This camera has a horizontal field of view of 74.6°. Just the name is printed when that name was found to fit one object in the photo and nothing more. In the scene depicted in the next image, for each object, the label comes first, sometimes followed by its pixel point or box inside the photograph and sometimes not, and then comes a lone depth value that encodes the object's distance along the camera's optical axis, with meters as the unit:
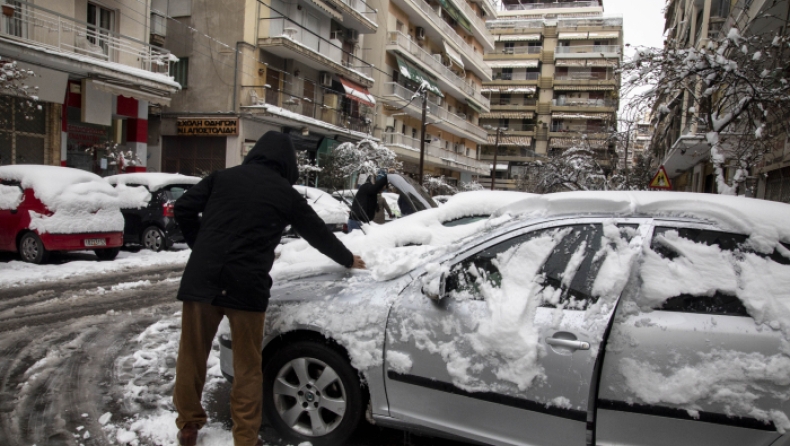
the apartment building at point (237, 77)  22.16
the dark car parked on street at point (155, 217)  10.79
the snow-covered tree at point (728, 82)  8.67
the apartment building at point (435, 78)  33.41
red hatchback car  8.38
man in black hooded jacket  2.78
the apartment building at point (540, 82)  58.31
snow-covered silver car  2.40
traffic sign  13.64
